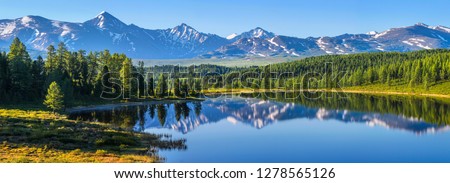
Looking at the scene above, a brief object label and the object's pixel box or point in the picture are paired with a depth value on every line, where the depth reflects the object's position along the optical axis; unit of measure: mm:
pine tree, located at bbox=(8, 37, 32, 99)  110812
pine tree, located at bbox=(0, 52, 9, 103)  108062
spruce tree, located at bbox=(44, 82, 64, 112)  92612
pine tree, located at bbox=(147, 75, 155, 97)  157125
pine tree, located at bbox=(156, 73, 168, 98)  159662
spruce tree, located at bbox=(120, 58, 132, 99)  141000
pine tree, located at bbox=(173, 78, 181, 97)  173325
